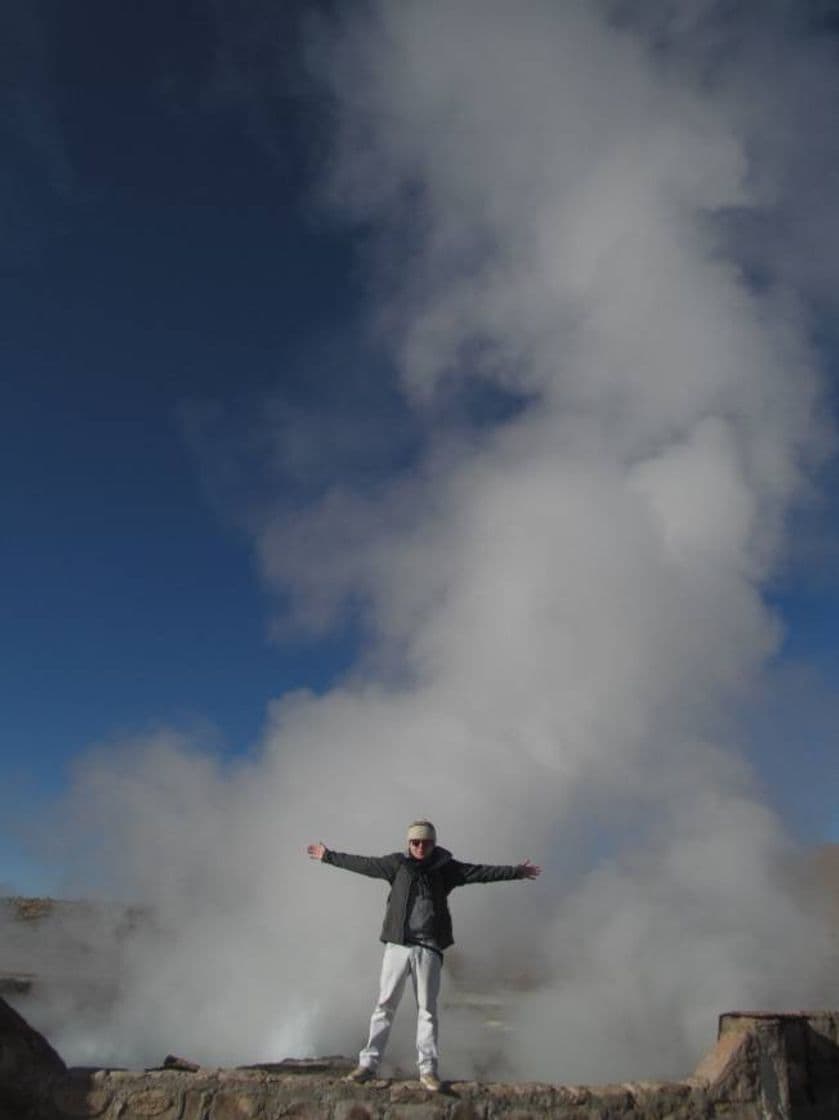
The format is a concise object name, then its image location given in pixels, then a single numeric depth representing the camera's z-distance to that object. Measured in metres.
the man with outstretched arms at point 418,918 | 5.09
